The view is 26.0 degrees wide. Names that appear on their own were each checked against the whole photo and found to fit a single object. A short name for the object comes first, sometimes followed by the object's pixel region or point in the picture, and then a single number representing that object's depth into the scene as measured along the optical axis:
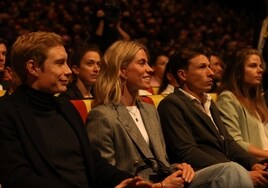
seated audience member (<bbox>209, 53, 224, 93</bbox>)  4.91
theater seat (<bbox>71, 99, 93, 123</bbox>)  2.86
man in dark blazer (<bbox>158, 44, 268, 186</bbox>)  2.92
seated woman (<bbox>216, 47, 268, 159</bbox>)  3.47
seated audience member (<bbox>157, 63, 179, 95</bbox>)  3.50
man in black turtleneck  2.12
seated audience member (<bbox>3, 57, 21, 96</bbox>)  2.37
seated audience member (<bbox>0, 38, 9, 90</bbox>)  3.88
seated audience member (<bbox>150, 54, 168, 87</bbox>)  5.71
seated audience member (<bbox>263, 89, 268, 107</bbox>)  3.94
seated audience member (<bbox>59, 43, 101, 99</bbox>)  3.97
